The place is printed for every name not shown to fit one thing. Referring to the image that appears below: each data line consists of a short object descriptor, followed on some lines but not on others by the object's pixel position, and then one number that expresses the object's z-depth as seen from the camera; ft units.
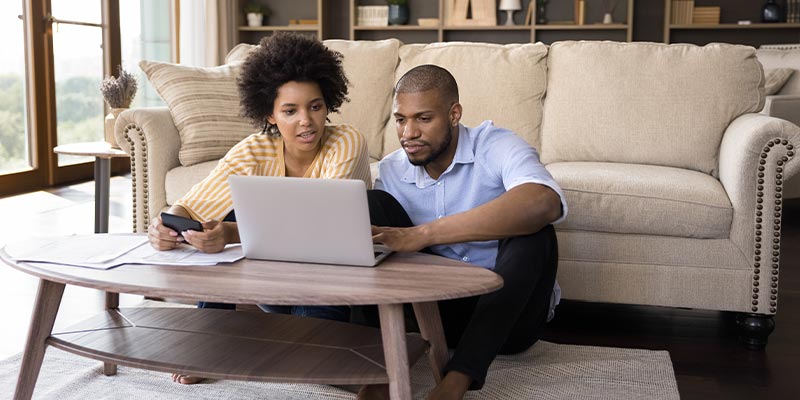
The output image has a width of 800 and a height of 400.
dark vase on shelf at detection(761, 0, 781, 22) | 20.39
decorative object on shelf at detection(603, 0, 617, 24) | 21.35
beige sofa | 8.07
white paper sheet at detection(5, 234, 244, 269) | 5.47
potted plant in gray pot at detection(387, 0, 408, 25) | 21.94
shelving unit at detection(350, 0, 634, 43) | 21.33
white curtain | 21.34
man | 5.87
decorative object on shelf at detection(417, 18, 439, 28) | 21.79
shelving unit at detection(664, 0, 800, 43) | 20.38
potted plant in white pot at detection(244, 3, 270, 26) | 22.80
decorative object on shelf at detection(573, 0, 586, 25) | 21.07
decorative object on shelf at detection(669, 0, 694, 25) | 20.76
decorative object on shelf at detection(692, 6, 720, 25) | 20.75
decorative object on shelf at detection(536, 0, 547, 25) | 21.64
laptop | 5.21
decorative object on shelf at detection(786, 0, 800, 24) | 20.36
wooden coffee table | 4.77
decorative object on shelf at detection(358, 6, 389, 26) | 22.13
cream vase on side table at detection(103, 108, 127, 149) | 11.58
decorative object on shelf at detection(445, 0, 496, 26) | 21.54
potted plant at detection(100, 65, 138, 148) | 11.64
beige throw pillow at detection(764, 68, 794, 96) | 15.76
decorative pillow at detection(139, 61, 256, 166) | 10.03
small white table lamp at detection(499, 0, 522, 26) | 21.35
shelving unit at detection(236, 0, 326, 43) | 23.07
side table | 10.89
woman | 6.87
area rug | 6.59
